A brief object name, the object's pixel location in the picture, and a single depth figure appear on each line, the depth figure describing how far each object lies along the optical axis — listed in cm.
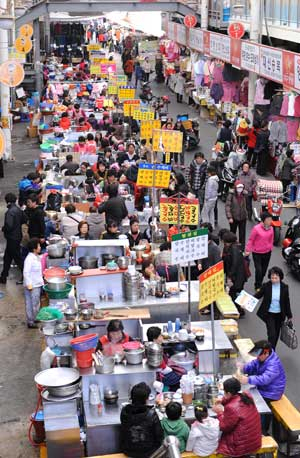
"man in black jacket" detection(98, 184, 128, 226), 1443
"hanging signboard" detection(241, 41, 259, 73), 2355
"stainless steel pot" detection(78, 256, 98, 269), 1164
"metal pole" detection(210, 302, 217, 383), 882
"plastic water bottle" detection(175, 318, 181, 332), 977
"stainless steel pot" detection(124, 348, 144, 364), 874
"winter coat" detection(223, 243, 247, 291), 1214
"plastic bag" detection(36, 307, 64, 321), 996
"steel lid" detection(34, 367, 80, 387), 839
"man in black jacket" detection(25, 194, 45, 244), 1402
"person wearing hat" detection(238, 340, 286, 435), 870
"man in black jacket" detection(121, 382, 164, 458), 759
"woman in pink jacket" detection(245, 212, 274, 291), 1275
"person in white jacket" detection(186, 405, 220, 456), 768
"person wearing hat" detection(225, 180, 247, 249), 1466
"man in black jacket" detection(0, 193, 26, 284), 1413
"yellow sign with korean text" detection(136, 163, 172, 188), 1359
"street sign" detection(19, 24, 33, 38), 3005
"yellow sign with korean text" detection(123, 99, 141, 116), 2194
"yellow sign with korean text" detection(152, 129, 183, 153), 1541
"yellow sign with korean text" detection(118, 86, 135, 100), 2338
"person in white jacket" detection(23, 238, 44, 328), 1180
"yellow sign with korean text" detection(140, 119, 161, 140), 1833
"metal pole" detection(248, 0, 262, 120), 2552
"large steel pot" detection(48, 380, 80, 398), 831
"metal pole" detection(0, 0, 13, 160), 2466
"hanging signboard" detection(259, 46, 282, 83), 2089
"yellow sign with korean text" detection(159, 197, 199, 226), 1227
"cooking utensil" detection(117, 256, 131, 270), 1098
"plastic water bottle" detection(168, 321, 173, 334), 976
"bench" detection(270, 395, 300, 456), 850
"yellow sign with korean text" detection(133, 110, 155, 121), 1988
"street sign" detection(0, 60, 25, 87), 2158
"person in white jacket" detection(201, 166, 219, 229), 1555
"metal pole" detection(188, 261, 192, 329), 998
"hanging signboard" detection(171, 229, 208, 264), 936
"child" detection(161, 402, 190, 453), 770
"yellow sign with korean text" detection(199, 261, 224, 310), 867
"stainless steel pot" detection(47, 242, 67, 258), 1238
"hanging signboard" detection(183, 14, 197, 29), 3484
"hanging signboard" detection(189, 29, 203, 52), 3269
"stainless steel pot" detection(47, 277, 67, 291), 1088
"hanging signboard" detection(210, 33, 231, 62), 2756
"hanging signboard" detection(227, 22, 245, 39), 2606
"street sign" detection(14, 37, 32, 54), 2912
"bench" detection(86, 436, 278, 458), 788
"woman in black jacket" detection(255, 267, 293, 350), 1043
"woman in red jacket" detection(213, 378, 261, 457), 770
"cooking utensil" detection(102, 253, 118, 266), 1167
